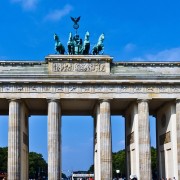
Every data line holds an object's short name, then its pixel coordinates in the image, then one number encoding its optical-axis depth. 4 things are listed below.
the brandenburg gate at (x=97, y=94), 57.59
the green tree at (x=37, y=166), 160.27
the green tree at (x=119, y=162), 146.05
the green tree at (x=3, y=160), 136.04
